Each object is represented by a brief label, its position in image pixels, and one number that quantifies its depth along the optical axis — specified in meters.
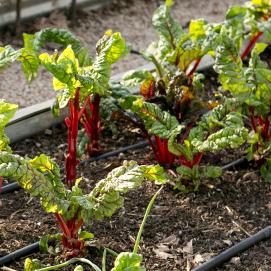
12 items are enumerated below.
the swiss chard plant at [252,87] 4.71
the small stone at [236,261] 4.15
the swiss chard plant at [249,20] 5.40
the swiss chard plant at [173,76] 4.78
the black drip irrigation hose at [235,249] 4.07
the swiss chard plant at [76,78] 3.93
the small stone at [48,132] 5.32
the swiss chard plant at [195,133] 4.40
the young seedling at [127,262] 3.29
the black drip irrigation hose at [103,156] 4.60
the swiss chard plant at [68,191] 3.59
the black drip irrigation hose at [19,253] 3.96
